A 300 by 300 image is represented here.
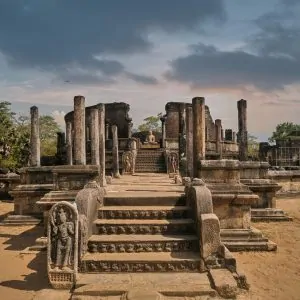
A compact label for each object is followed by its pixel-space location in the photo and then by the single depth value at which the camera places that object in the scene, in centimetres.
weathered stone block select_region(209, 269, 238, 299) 451
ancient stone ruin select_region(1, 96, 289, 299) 484
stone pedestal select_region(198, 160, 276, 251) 684
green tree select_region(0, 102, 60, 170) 2452
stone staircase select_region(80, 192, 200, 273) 518
